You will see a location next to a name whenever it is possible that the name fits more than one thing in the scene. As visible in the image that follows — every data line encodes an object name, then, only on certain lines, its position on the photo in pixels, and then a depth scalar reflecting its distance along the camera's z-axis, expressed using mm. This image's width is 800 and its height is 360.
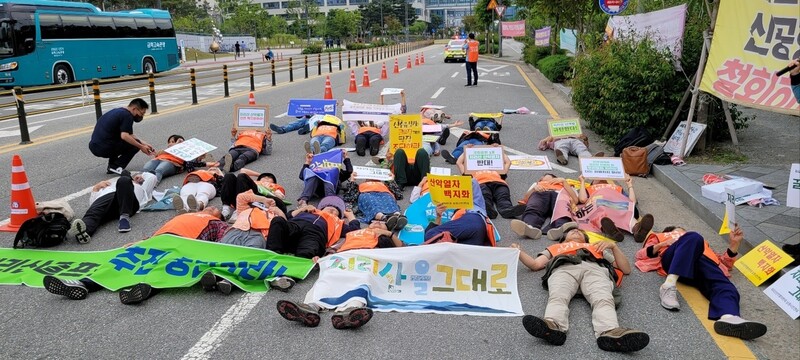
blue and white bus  21734
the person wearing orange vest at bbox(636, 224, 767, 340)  3930
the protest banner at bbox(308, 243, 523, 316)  4336
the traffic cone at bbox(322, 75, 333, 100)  17016
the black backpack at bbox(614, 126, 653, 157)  9281
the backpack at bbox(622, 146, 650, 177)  8430
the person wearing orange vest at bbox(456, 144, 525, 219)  6676
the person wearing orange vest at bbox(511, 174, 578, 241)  5879
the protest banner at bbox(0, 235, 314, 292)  4703
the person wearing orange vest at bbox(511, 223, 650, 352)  3717
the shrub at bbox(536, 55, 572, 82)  21703
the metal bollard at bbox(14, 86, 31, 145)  10742
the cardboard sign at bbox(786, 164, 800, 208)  5285
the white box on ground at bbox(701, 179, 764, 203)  6523
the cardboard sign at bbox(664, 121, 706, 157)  8766
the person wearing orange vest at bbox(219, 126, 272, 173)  8991
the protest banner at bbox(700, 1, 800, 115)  6266
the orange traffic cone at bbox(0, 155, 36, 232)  6191
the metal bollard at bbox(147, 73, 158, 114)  14797
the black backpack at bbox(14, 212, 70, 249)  5551
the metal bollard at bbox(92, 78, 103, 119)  12938
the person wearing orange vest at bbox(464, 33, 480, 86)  21136
